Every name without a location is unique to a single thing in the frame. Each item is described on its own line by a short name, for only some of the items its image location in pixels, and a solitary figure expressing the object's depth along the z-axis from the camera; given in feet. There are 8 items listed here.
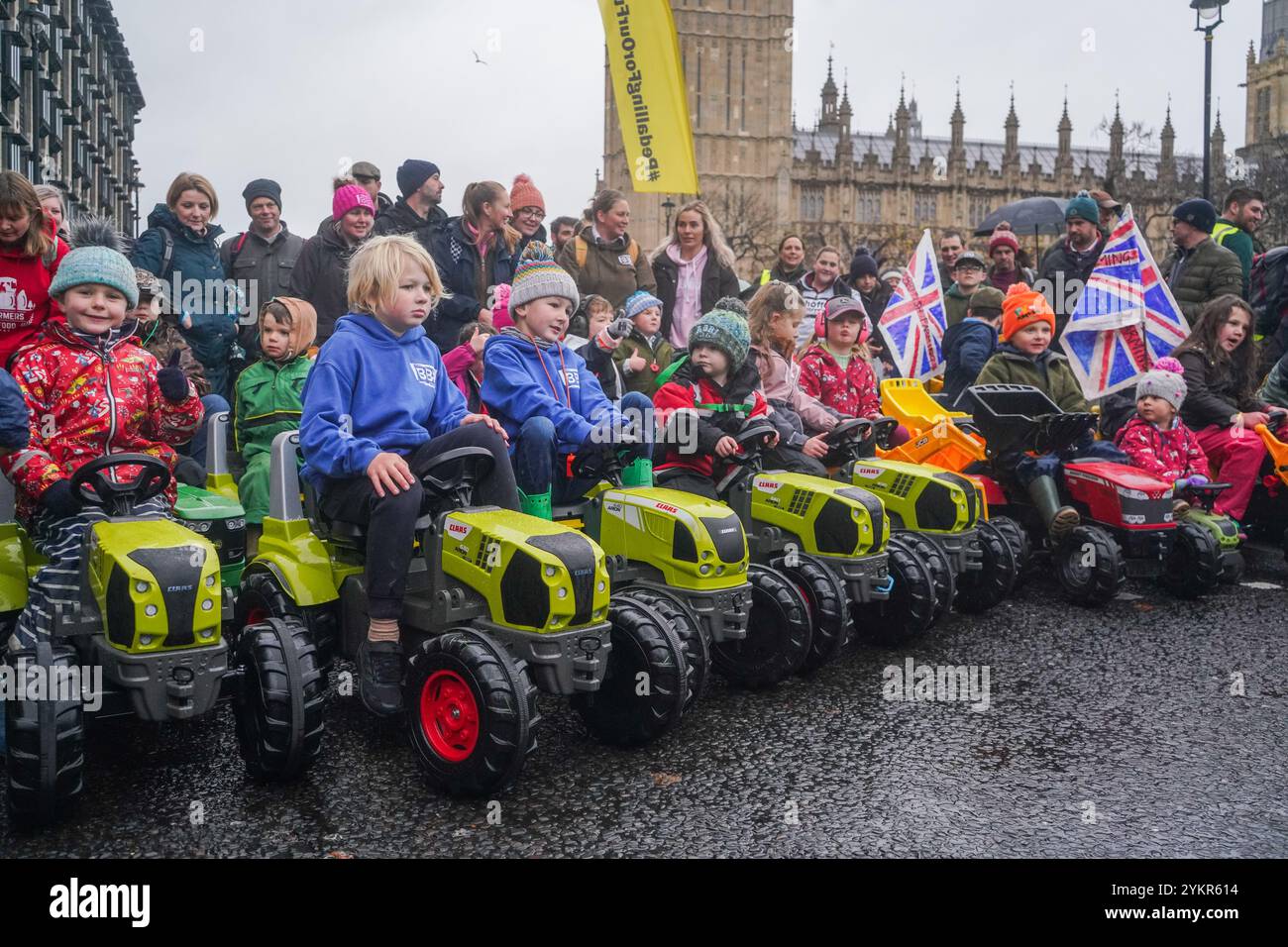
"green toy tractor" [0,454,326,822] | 11.67
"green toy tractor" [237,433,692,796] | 12.50
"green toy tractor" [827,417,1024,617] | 19.84
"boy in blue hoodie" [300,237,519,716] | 13.41
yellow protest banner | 35.94
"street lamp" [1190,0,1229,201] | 50.26
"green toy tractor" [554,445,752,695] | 15.06
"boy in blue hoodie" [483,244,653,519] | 15.61
